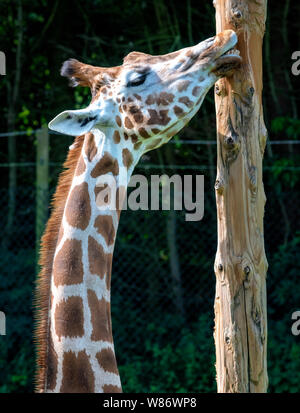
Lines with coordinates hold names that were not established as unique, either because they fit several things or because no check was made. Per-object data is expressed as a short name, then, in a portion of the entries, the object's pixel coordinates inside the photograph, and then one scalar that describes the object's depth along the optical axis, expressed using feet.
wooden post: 19.52
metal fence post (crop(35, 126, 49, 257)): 37.06
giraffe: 17.57
